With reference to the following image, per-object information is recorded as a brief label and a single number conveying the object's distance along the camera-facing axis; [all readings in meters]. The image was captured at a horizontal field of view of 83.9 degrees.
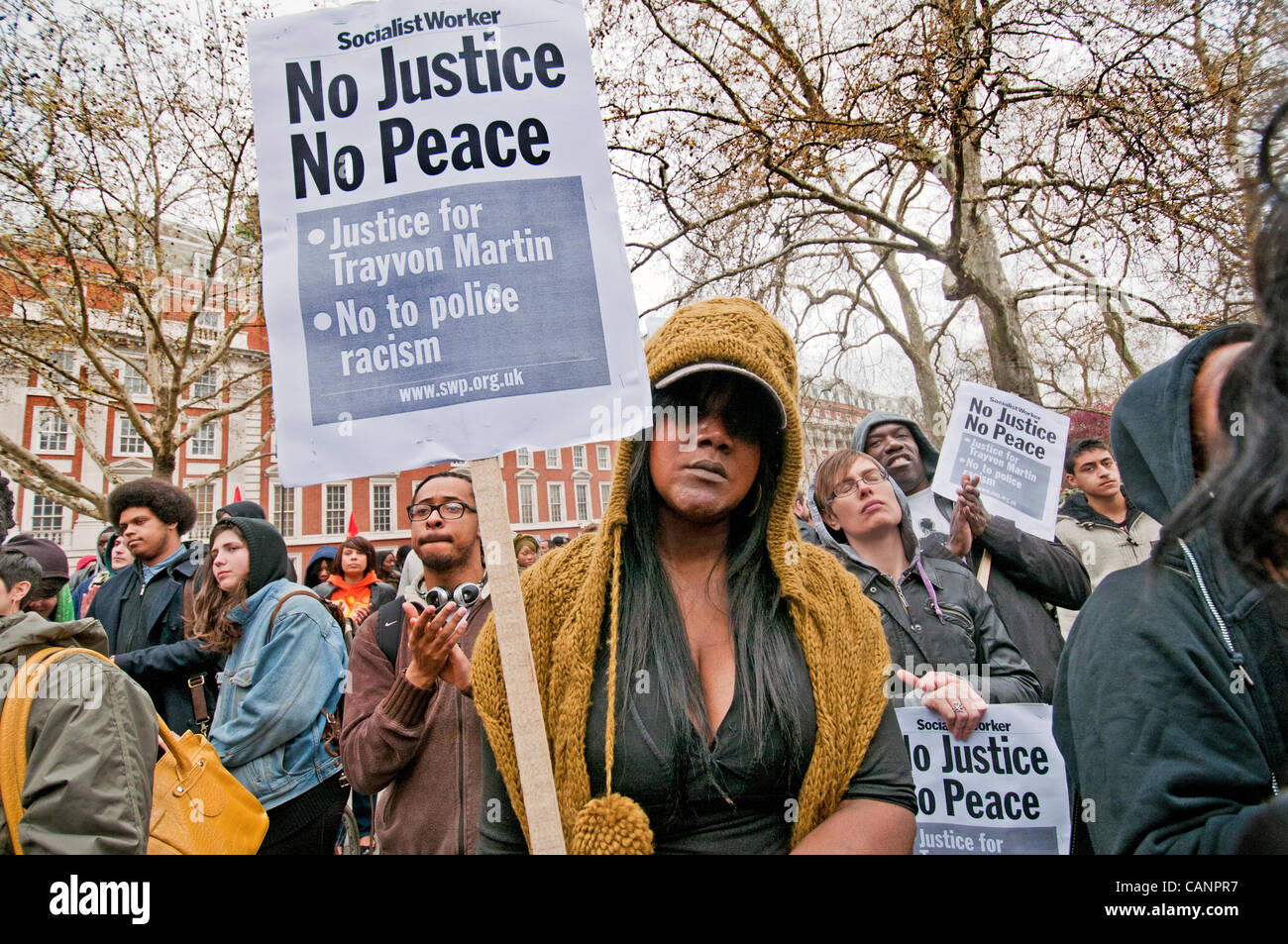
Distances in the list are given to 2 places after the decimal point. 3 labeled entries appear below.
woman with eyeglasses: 2.46
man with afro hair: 3.38
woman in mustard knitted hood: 1.38
